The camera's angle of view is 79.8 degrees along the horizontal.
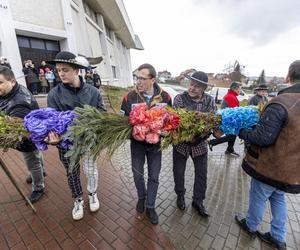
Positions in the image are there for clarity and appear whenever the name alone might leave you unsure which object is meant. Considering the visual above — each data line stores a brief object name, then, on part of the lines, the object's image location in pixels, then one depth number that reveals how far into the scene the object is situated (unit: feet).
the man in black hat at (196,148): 8.19
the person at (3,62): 23.56
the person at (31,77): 31.19
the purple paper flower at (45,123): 6.41
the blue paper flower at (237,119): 6.68
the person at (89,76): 37.77
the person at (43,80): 34.88
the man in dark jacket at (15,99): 7.71
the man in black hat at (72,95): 7.34
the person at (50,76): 34.51
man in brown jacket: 5.74
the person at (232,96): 15.42
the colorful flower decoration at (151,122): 6.42
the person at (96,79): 39.55
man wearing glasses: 7.89
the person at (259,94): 15.80
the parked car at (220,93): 57.81
